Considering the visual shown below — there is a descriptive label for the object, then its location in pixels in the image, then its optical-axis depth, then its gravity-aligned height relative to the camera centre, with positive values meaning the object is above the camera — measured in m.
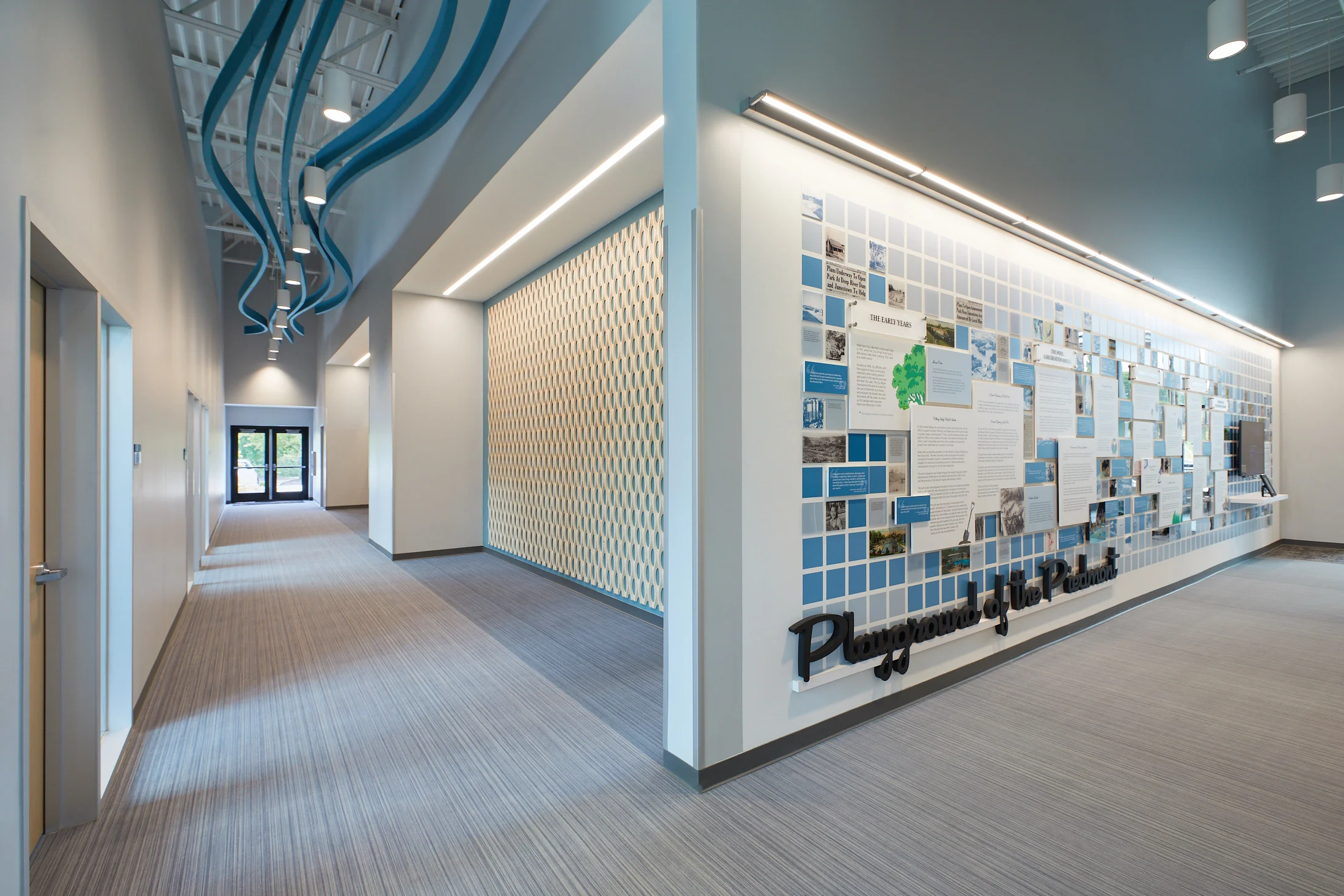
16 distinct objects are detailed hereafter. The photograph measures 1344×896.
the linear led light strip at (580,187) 3.82 +2.02
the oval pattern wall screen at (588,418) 4.96 +0.32
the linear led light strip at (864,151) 2.57 +1.43
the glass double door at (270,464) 16.70 -0.35
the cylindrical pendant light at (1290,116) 5.01 +2.74
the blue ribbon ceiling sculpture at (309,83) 3.79 +2.67
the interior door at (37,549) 2.16 -0.36
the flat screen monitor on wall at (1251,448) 6.86 -0.01
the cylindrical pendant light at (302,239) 6.68 +2.35
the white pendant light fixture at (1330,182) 5.96 +2.63
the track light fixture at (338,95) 4.45 +2.66
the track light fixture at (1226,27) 3.52 +2.47
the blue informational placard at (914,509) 3.10 -0.31
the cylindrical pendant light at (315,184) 5.36 +2.37
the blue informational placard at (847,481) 2.86 -0.15
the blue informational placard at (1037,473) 3.96 -0.16
